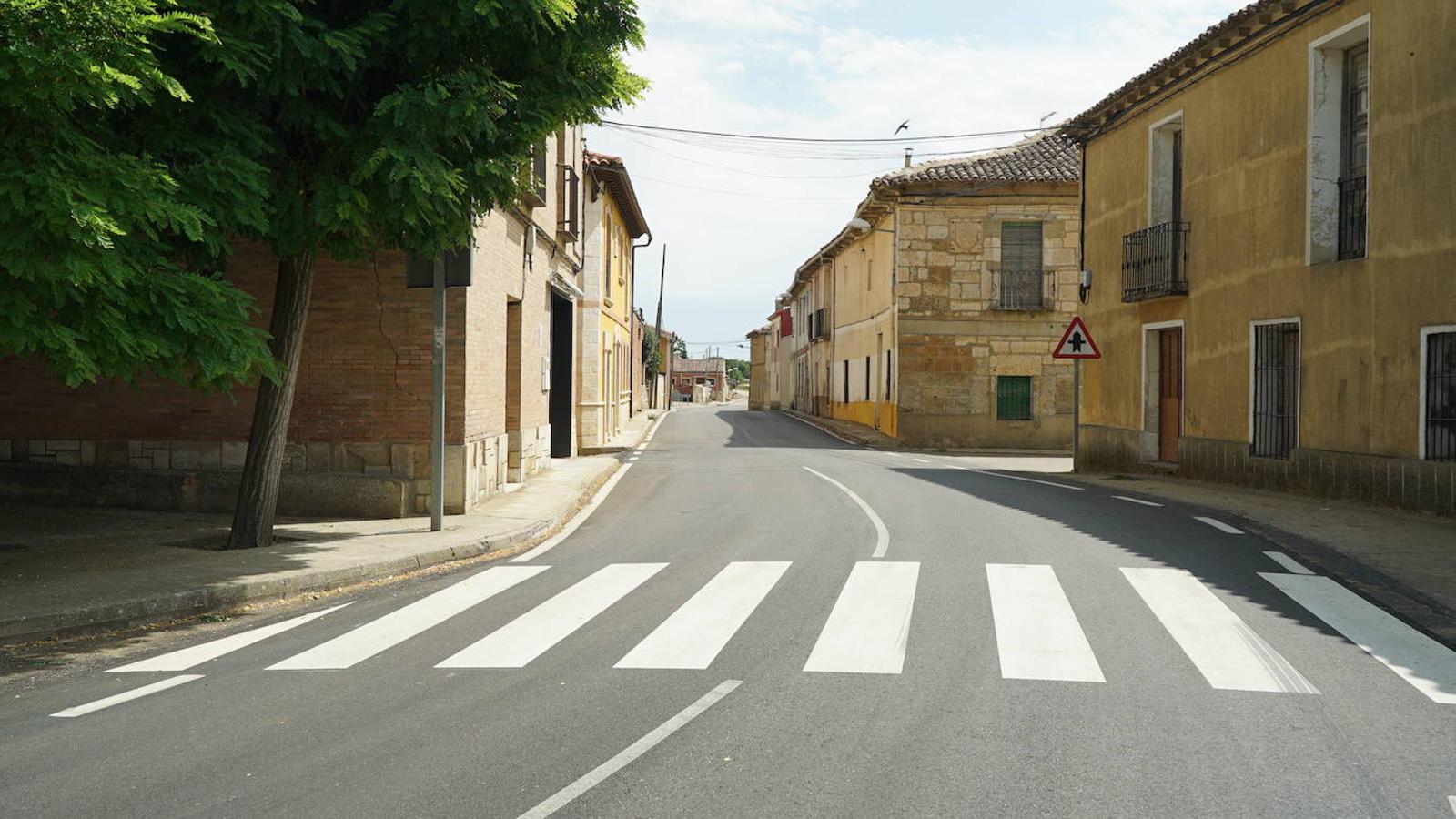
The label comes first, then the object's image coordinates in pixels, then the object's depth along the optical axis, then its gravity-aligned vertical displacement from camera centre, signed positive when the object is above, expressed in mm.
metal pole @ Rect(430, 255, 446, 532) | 11289 -296
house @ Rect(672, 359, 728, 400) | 131625 +1614
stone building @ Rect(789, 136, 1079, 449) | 31844 +2458
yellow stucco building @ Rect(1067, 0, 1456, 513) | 12695 +1925
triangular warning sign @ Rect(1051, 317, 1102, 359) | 19688 +851
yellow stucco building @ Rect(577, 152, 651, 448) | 27781 +2616
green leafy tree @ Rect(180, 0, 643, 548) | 8242 +2148
